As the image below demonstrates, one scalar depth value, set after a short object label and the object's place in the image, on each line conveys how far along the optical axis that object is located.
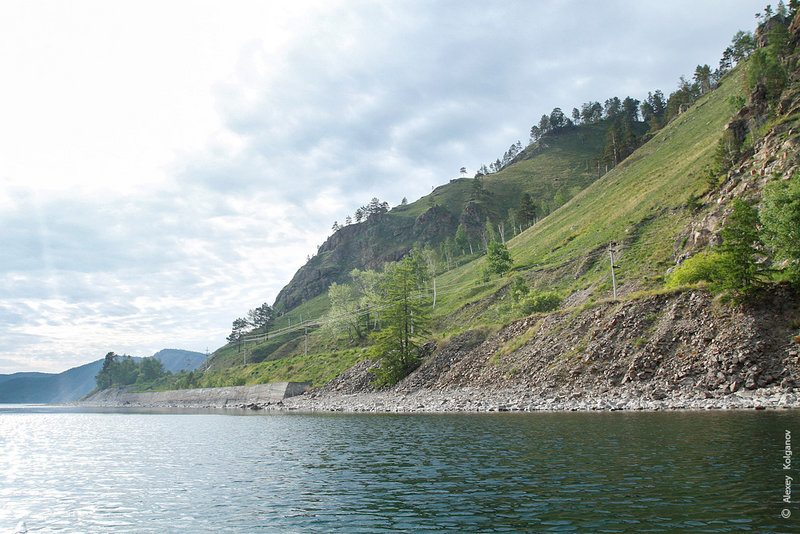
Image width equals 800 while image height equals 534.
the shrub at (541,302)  65.44
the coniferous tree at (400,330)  70.38
